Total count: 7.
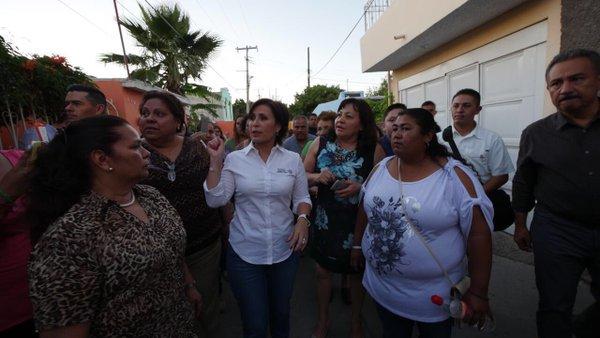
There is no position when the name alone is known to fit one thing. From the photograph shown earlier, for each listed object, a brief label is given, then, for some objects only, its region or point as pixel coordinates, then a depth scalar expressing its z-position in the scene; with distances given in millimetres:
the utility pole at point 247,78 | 35109
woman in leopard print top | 1183
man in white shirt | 3180
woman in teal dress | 2648
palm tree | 11281
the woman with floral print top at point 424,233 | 1825
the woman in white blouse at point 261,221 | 2248
